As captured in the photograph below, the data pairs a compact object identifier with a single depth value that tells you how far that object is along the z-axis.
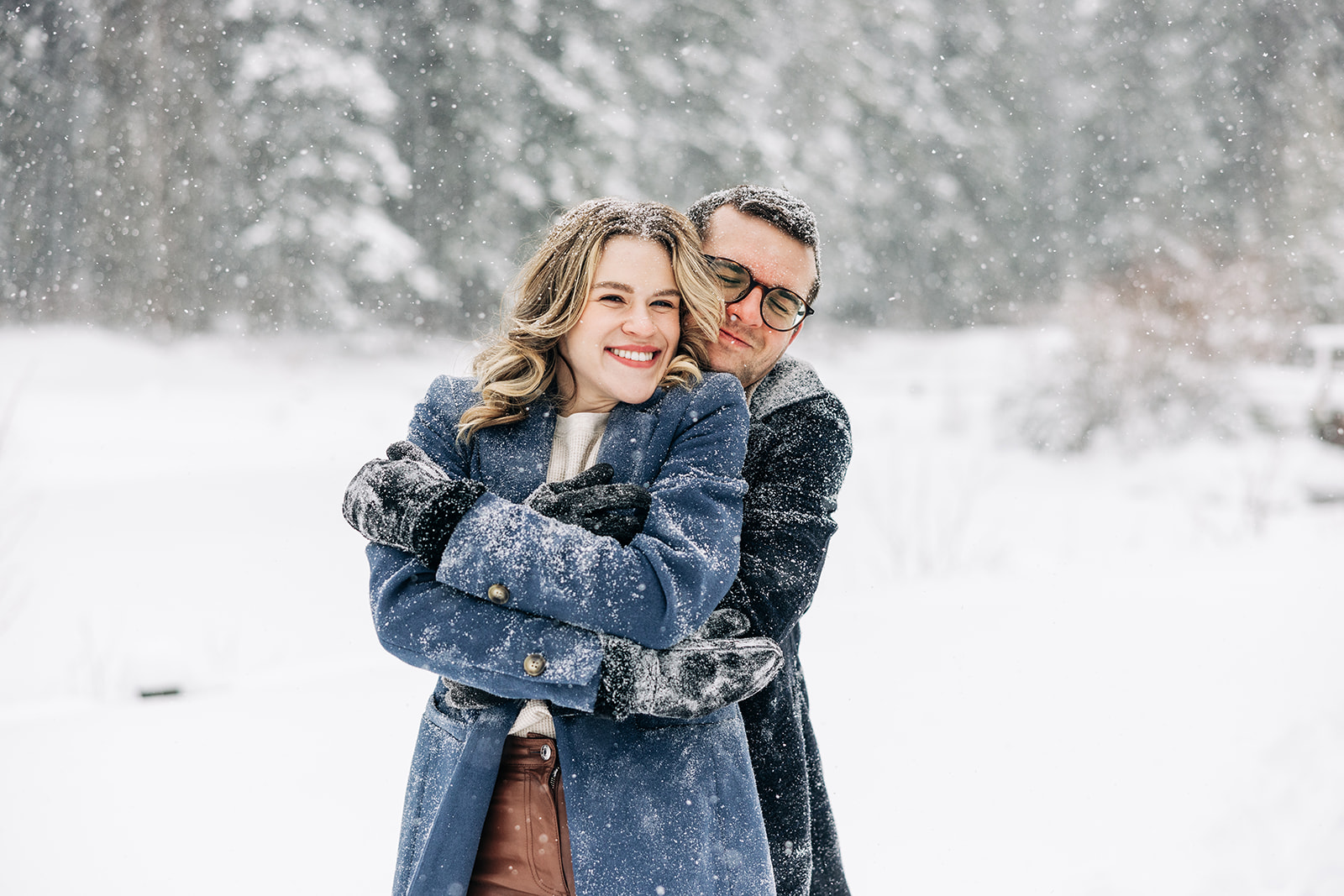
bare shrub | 12.63
